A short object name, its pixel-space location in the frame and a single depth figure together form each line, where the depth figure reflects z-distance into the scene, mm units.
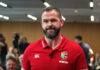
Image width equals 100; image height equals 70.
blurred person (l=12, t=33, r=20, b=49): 7438
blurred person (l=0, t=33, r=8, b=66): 5041
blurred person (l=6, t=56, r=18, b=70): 3033
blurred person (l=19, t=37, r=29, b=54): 6782
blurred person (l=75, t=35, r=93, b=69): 5750
